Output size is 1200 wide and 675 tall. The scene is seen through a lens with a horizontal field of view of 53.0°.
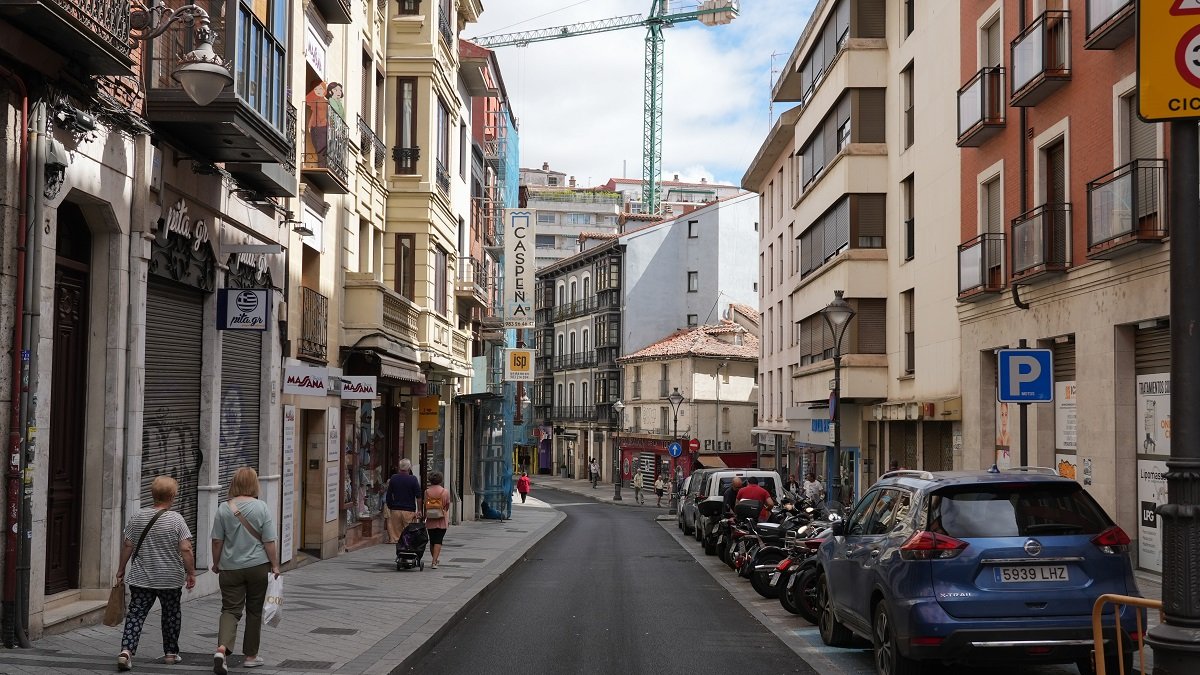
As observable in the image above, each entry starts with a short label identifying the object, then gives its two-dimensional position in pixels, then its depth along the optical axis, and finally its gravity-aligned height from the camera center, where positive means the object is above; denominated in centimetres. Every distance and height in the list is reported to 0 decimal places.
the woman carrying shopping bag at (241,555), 941 -120
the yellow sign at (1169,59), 644 +189
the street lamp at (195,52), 1076 +343
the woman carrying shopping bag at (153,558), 916 -119
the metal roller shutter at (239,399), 1575 +4
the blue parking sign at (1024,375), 1280 +35
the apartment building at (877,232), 2750 +463
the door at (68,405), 1129 -4
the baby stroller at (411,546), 1894 -225
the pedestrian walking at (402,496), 1938 -151
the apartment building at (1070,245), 1605 +250
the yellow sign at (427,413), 2889 -23
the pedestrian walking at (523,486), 5378 -369
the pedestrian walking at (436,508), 1936 -168
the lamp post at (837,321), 2077 +151
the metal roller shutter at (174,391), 1326 +12
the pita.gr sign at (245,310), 1482 +114
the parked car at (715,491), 2667 -207
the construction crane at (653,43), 12412 +3926
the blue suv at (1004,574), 876 -122
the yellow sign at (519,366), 4269 +137
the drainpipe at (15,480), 966 -64
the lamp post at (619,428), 7331 -146
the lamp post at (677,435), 4611 -171
